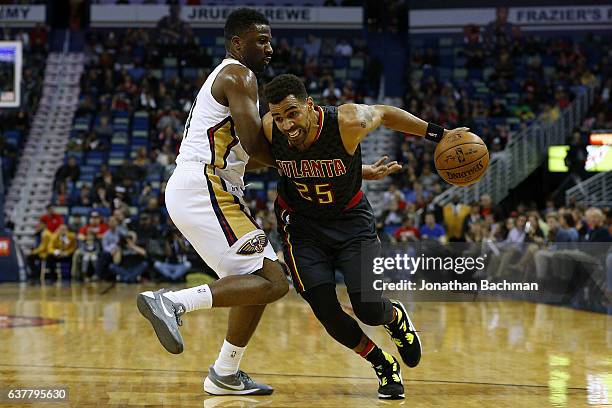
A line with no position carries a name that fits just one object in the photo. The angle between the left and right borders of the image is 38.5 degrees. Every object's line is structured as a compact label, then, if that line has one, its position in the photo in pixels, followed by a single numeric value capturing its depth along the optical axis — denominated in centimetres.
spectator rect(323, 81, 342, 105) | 1998
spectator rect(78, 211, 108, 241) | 1519
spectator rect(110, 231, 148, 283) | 1498
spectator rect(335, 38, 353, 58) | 2258
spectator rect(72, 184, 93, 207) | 1669
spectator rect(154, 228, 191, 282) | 1469
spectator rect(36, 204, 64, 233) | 1553
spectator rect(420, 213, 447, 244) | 1405
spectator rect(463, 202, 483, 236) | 1360
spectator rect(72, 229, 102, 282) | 1505
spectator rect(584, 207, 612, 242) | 1008
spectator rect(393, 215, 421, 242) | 1388
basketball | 491
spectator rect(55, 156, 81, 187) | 1748
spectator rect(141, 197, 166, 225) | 1527
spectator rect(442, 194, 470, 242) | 1367
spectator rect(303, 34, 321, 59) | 2264
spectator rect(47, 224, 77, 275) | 1520
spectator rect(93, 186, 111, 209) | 1650
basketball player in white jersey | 442
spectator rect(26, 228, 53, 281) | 1528
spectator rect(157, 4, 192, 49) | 2228
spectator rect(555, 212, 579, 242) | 1090
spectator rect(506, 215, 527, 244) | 1257
